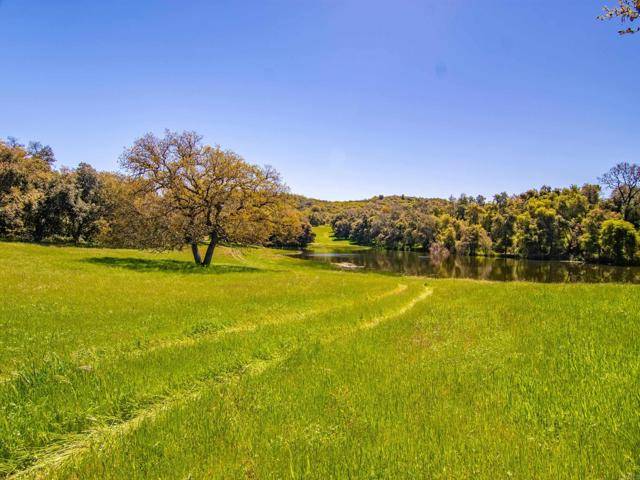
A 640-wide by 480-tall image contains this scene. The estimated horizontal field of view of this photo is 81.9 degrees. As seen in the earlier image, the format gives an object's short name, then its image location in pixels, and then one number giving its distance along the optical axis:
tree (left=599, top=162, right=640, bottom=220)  102.44
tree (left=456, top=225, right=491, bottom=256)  123.94
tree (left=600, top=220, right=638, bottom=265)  85.38
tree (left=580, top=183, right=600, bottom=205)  135.38
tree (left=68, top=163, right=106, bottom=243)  63.72
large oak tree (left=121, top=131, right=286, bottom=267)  40.50
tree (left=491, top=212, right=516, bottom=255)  126.48
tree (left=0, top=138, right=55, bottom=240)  59.78
